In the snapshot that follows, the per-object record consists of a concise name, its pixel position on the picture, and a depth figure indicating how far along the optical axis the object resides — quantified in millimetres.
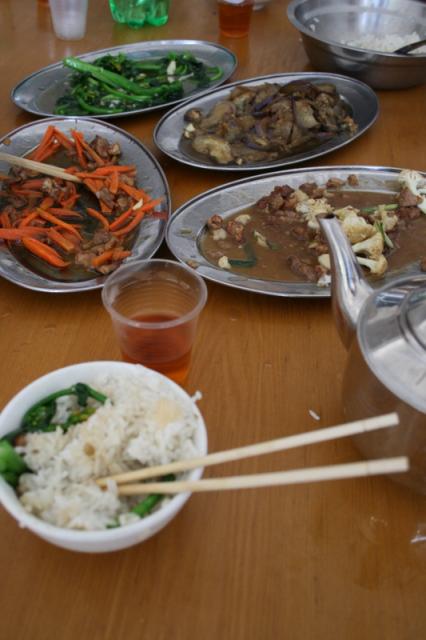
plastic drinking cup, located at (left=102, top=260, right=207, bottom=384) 981
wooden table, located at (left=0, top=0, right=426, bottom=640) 786
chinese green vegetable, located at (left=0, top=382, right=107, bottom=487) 751
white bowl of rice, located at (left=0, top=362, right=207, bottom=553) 703
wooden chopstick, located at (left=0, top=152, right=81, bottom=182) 1479
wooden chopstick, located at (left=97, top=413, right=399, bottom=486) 628
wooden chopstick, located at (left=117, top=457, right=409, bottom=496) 565
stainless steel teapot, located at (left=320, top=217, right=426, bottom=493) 758
